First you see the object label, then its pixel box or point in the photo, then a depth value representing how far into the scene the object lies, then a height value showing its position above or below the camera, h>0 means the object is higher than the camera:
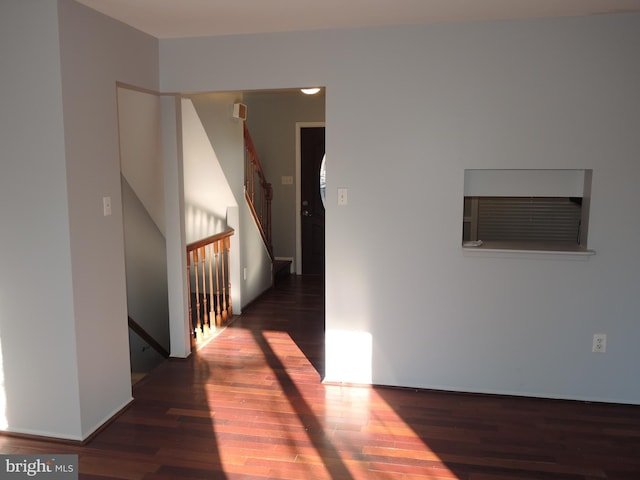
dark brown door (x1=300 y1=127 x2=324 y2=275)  7.12 -0.30
